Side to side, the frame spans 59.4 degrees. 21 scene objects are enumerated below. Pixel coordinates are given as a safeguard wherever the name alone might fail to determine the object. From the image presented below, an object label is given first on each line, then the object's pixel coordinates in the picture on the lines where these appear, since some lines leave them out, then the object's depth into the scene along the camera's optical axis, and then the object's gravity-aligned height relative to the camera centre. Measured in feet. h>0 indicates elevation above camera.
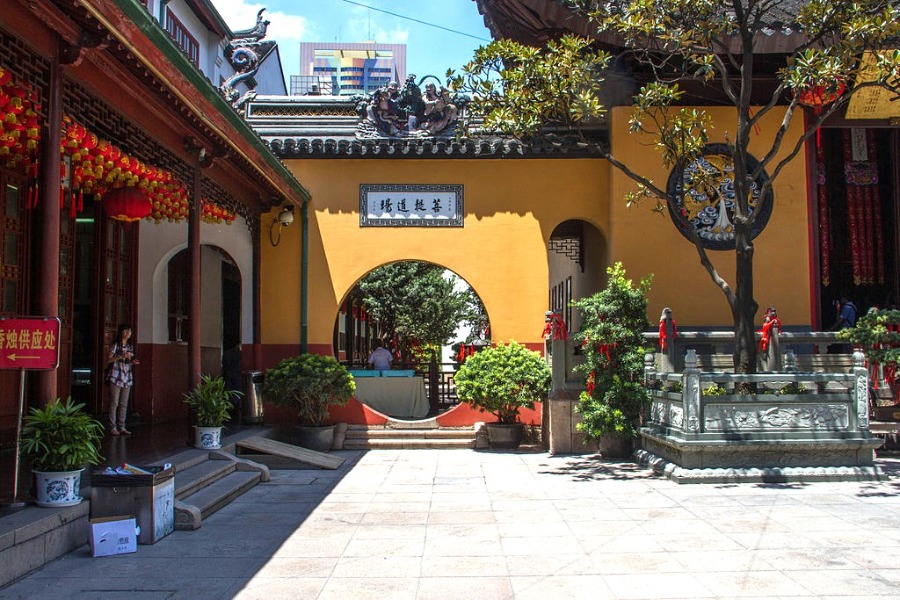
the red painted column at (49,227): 16.35 +2.47
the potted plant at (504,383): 32.30 -1.77
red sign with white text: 15.25 +0.05
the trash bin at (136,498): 16.72 -3.28
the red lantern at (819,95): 25.32 +8.57
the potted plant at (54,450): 15.64 -2.07
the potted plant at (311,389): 31.96 -1.91
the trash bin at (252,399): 34.24 -2.43
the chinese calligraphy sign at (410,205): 36.14 +6.24
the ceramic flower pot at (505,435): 33.47 -4.03
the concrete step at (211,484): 18.62 -4.04
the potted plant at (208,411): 25.64 -2.21
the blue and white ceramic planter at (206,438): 25.66 -3.06
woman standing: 27.66 -1.09
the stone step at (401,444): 34.04 -4.44
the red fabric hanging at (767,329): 29.81 +0.31
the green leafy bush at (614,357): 29.60 -0.69
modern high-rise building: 225.15 +83.67
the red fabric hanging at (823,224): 39.42 +5.66
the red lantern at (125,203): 25.31 +4.58
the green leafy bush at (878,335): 29.37 +0.03
